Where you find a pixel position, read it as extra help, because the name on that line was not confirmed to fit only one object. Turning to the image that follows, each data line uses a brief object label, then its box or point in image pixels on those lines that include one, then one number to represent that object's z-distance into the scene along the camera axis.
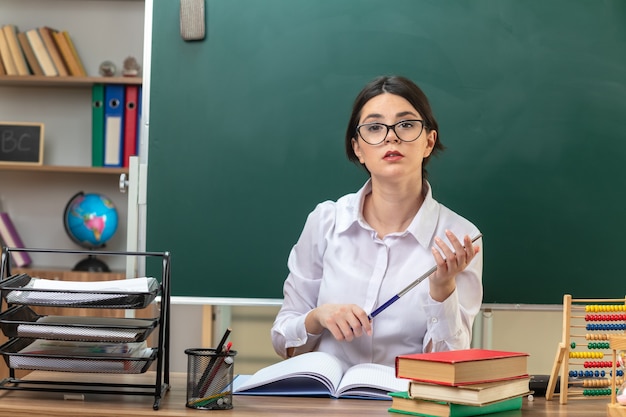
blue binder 3.94
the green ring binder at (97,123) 3.94
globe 4.02
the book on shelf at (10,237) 4.06
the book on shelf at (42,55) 3.97
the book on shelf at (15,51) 3.96
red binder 3.92
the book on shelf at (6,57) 3.97
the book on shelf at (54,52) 3.98
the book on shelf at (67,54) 4.01
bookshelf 4.19
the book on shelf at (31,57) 3.99
